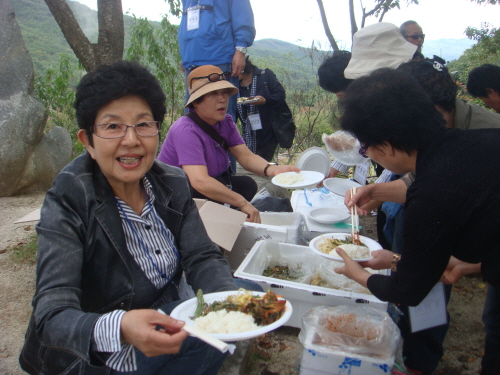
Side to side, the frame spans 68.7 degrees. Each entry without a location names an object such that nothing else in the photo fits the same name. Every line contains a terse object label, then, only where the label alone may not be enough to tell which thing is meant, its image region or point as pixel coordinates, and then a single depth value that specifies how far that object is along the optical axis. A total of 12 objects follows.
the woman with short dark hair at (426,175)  1.35
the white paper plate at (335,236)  2.11
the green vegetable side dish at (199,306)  1.45
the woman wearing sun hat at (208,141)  3.05
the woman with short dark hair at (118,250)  1.25
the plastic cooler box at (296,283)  2.16
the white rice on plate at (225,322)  1.35
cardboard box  2.59
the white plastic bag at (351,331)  1.83
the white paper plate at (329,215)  3.11
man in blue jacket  4.31
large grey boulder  5.09
